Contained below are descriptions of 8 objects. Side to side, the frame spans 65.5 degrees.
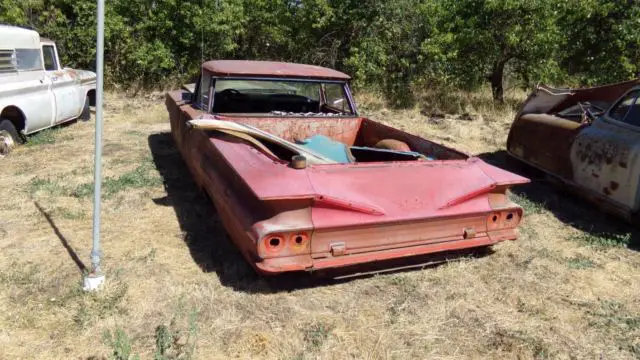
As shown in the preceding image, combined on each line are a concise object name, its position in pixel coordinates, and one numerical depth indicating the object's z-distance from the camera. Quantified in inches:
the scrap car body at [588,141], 186.5
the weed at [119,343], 96.3
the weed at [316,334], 111.3
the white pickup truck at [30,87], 269.1
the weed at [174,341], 102.0
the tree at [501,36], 402.9
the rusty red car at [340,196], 120.6
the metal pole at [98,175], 109.7
